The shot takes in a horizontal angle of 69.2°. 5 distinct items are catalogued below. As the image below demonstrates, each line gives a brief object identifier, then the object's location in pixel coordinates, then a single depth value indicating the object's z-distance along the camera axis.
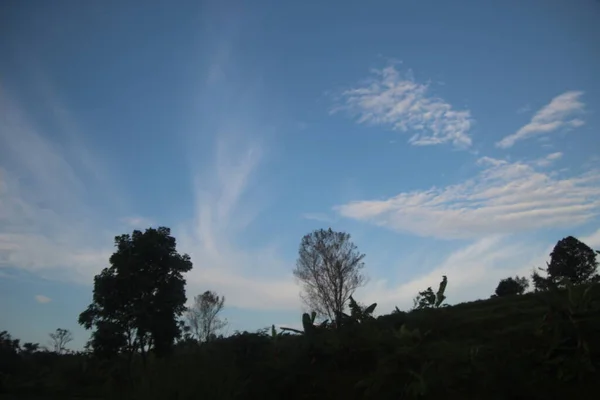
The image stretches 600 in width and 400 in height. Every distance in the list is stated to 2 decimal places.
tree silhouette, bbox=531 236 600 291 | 32.84
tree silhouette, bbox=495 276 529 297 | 35.30
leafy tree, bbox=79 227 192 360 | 19.72
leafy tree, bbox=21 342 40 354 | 42.15
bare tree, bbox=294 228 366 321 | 35.50
